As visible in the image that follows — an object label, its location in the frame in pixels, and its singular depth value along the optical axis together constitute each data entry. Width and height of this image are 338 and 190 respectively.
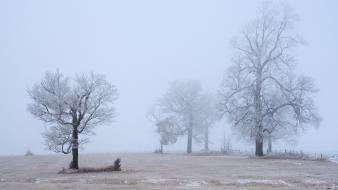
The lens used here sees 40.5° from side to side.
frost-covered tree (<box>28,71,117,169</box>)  43.16
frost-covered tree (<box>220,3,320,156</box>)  56.41
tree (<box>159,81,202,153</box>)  82.94
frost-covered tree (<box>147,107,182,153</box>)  85.50
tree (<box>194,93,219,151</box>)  83.75
